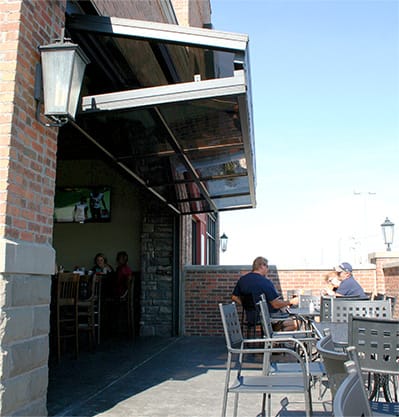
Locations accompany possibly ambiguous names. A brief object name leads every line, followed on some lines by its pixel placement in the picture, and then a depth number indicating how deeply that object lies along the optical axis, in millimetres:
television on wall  10203
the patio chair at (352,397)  1021
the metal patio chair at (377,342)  2584
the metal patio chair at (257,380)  2930
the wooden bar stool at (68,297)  6254
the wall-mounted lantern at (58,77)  3328
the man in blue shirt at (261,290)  6492
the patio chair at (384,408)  2412
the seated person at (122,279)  9016
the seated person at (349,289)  6073
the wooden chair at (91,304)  7262
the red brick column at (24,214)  3006
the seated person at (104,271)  9312
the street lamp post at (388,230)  11859
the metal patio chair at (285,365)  3391
